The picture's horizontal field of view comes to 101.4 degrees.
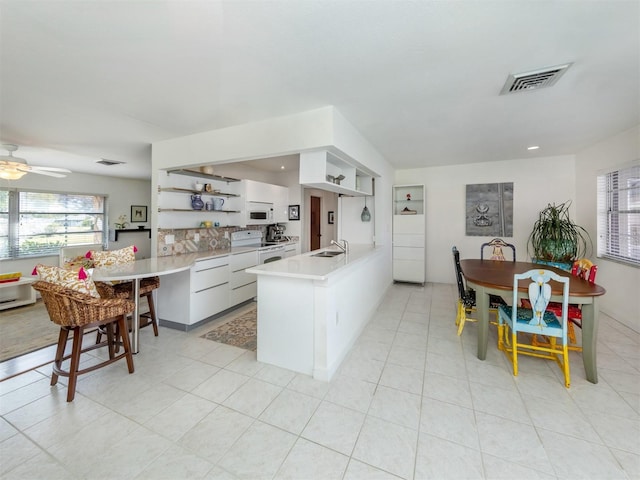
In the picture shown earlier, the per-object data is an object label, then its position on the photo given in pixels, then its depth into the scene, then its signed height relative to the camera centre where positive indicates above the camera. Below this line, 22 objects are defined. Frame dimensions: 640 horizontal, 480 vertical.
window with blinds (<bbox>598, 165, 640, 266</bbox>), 3.17 +0.32
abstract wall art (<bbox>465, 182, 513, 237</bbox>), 4.85 +0.54
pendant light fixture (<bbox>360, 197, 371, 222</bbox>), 4.39 +0.38
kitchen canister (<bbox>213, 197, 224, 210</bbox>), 4.17 +0.54
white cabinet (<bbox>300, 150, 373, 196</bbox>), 2.71 +0.80
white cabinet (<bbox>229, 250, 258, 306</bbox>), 3.75 -0.62
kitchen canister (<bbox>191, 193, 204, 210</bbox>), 3.84 +0.51
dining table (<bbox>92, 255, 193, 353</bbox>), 2.35 -0.34
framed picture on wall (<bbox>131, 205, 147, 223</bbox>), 6.43 +0.57
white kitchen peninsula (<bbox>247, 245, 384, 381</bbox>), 2.21 -0.69
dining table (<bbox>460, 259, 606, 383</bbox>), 2.12 -0.46
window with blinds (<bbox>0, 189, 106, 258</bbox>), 4.58 +0.29
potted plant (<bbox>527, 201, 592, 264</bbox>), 3.89 -0.02
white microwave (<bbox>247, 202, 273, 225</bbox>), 4.55 +0.44
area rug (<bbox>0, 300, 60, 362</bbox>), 2.75 -1.16
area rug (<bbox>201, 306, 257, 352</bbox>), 2.85 -1.13
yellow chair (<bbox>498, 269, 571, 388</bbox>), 2.10 -0.70
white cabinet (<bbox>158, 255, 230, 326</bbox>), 3.13 -0.71
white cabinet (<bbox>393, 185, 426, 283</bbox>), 5.13 +0.00
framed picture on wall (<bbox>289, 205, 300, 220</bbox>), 5.60 +0.54
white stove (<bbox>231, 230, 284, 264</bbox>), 4.43 -0.13
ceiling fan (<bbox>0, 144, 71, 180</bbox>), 3.11 +0.84
